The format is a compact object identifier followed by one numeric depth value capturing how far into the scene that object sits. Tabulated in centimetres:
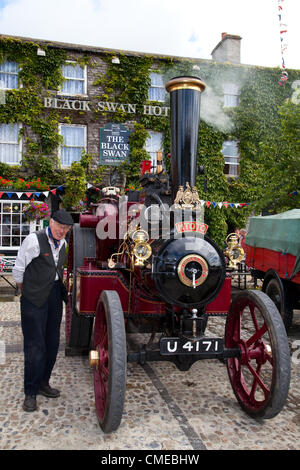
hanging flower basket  1168
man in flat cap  306
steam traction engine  261
